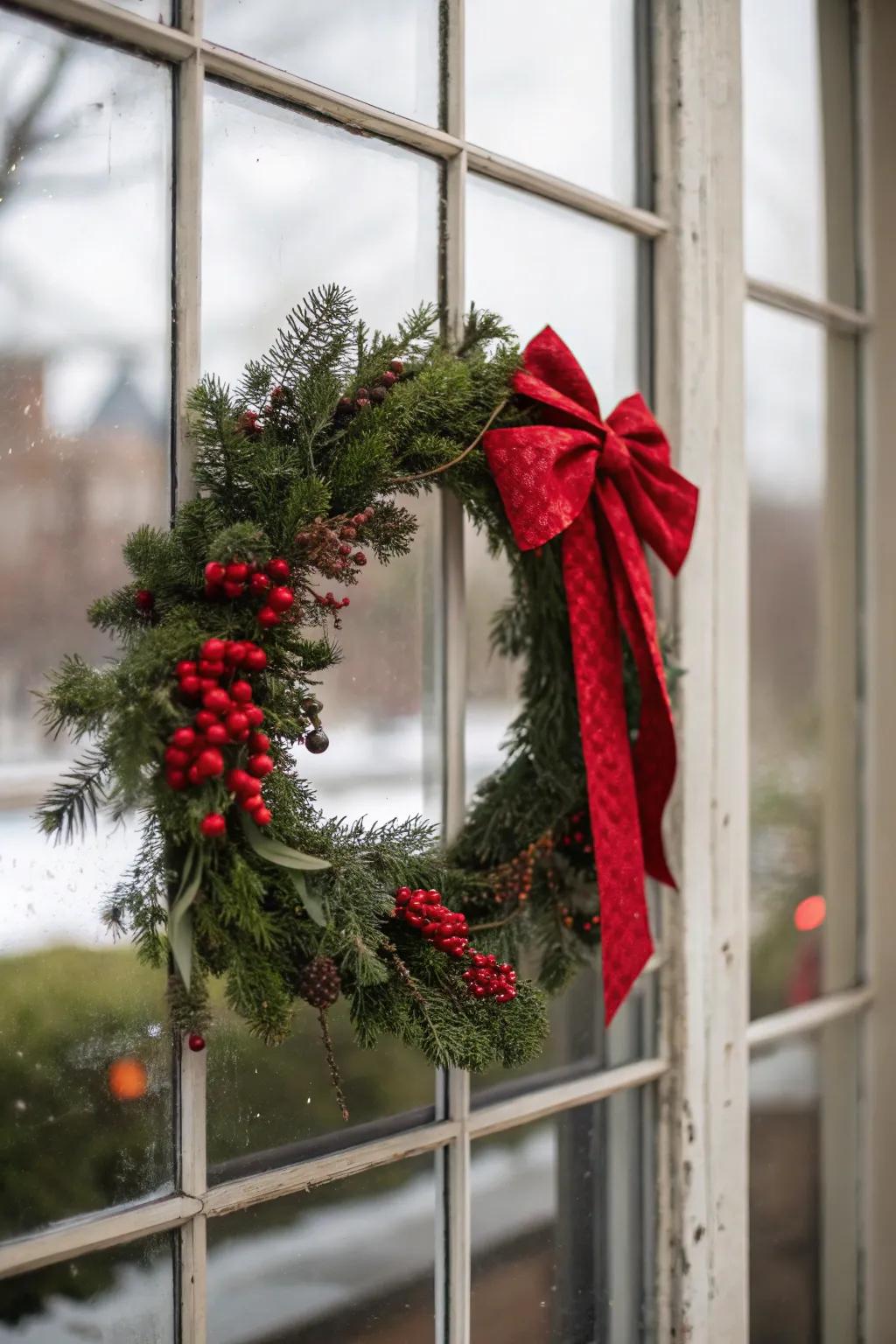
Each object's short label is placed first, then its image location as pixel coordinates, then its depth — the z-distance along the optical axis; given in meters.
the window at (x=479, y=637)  0.83
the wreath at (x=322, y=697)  0.75
